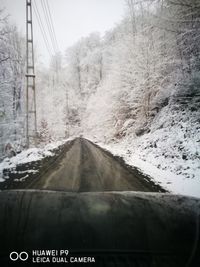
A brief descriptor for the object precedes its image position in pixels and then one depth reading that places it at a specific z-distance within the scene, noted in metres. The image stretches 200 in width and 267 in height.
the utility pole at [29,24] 15.56
